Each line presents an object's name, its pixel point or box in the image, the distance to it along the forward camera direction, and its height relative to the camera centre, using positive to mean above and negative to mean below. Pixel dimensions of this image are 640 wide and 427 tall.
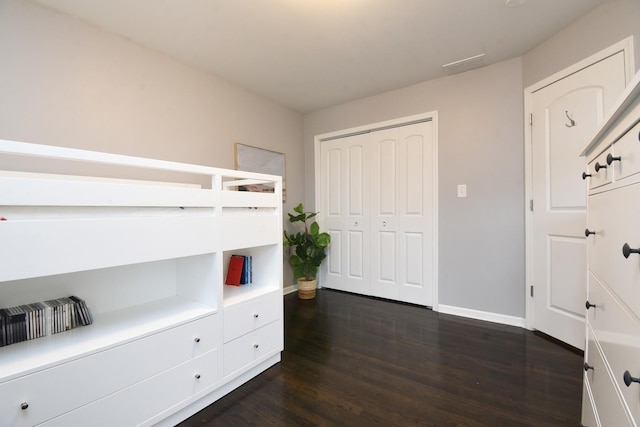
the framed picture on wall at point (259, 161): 2.88 +0.57
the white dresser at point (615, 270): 0.60 -0.17
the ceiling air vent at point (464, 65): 2.36 +1.31
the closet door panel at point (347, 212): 3.31 -0.01
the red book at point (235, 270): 2.06 -0.45
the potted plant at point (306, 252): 3.27 -0.50
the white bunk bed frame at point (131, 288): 0.98 -0.44
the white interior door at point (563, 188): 1.85 +0.16
